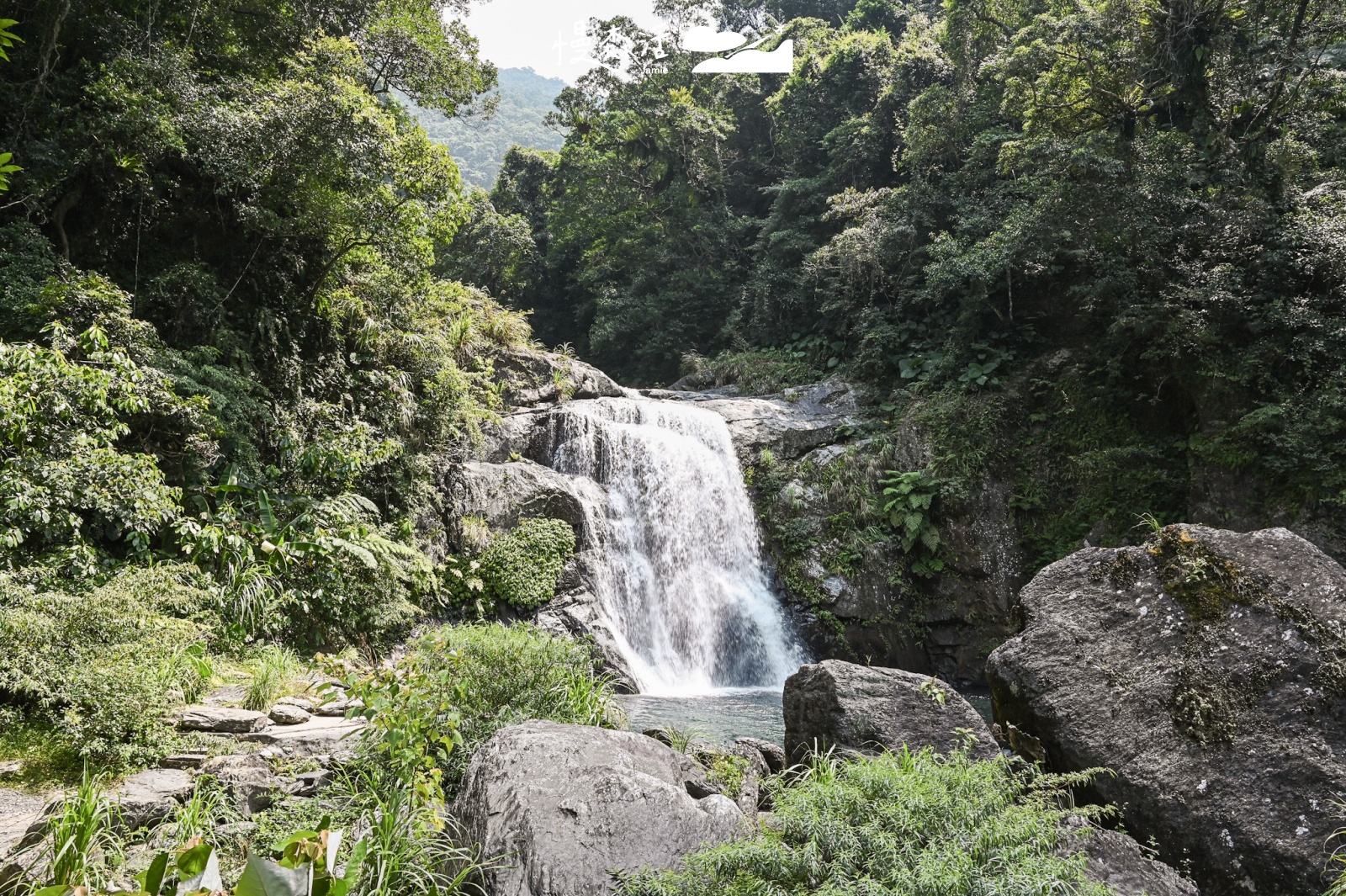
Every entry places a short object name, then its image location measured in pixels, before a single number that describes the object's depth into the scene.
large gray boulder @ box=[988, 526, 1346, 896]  4.12
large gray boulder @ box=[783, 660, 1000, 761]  5.04
